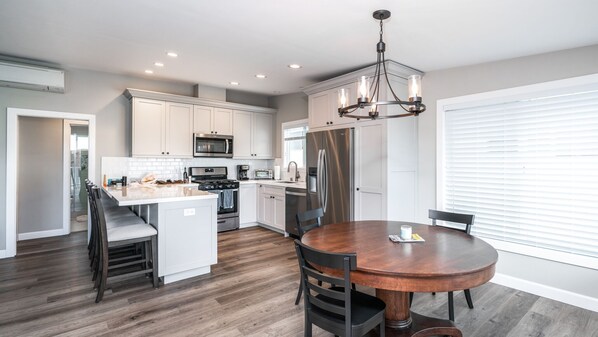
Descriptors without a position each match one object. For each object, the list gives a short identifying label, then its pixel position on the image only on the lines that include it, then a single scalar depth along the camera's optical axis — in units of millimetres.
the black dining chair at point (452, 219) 2498
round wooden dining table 1576
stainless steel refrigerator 4039
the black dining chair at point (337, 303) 1557
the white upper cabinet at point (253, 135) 5826
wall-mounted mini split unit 3795
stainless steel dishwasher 4734
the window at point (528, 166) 2891
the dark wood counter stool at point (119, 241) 2811
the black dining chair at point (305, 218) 2619
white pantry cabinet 3697
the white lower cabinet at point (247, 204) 5566
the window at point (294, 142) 5762
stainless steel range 5168
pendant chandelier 2145
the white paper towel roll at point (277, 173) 6180
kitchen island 3102
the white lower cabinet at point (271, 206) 5180
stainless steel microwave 5316
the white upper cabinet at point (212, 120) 5324
